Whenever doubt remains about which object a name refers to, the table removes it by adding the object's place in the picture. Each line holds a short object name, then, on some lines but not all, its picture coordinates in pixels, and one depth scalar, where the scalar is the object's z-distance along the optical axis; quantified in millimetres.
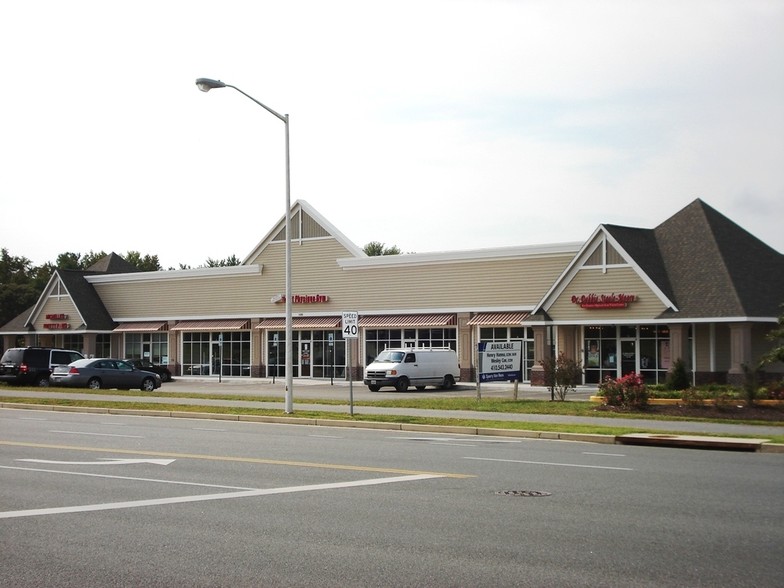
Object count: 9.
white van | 39656
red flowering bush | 27031
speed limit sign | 24984
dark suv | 42344
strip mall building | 37312
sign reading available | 32000
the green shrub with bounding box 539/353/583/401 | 30234
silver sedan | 40219
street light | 23875
